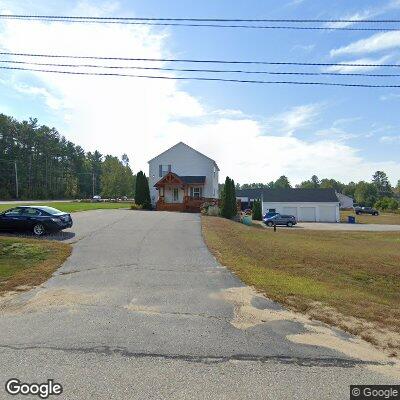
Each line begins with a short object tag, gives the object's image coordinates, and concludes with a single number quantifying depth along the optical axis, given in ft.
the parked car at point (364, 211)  244.89
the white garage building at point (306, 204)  192.95
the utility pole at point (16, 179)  256.52
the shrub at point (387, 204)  282.77
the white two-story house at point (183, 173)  132.98
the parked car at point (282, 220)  147.43
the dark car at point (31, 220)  53.52
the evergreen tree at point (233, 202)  110.73
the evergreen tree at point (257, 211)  167.53
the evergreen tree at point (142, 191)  129.08
